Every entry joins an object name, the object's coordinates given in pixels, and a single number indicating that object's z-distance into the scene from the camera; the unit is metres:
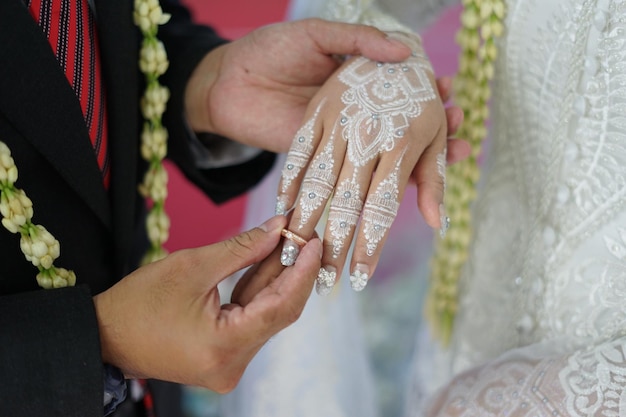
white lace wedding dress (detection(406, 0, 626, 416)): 0.62
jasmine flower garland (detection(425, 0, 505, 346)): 0.76
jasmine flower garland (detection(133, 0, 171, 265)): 0.76
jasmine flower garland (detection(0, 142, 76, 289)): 0.58
